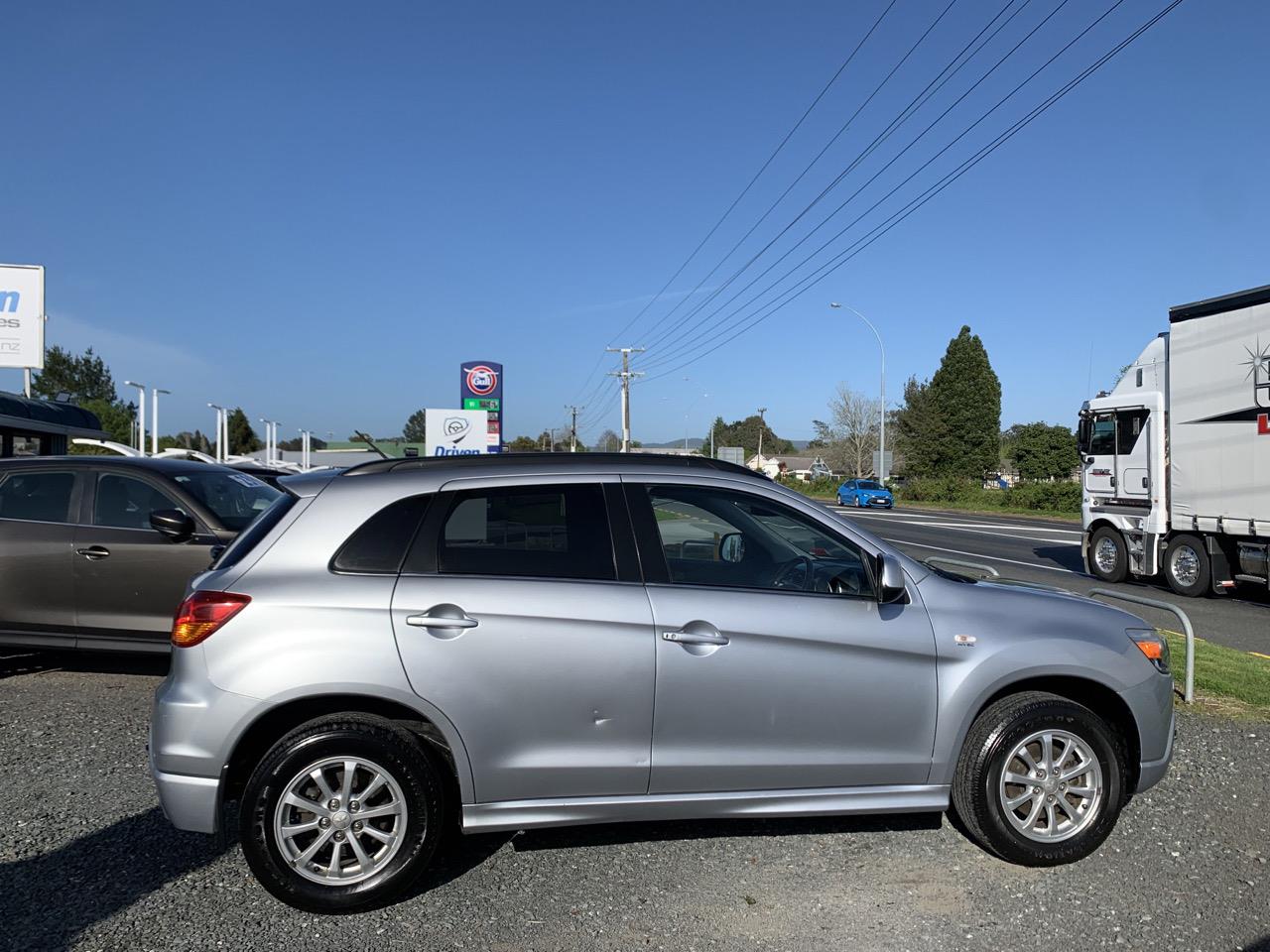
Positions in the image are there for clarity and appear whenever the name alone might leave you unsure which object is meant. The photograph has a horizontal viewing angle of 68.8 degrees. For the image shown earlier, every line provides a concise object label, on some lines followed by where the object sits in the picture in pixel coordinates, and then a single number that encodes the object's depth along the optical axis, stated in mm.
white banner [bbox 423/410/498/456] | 25172
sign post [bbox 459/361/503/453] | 25734
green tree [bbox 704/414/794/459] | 145762
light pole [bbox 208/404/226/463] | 57719
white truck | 12273
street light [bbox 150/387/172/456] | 49038
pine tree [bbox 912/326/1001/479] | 64000
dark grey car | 6773
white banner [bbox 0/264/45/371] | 25875
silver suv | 3602
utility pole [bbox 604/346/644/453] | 50500
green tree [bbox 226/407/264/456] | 93125
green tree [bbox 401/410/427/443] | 125925
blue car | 47844
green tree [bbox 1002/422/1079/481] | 64125
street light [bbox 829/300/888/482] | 43728
